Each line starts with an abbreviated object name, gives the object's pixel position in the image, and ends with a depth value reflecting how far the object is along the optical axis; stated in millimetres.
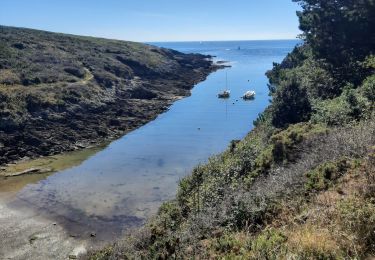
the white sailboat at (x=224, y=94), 74750
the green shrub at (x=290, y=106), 29558
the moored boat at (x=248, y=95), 72250
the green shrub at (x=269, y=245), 8359
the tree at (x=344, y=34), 31188
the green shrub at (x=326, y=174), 12002
